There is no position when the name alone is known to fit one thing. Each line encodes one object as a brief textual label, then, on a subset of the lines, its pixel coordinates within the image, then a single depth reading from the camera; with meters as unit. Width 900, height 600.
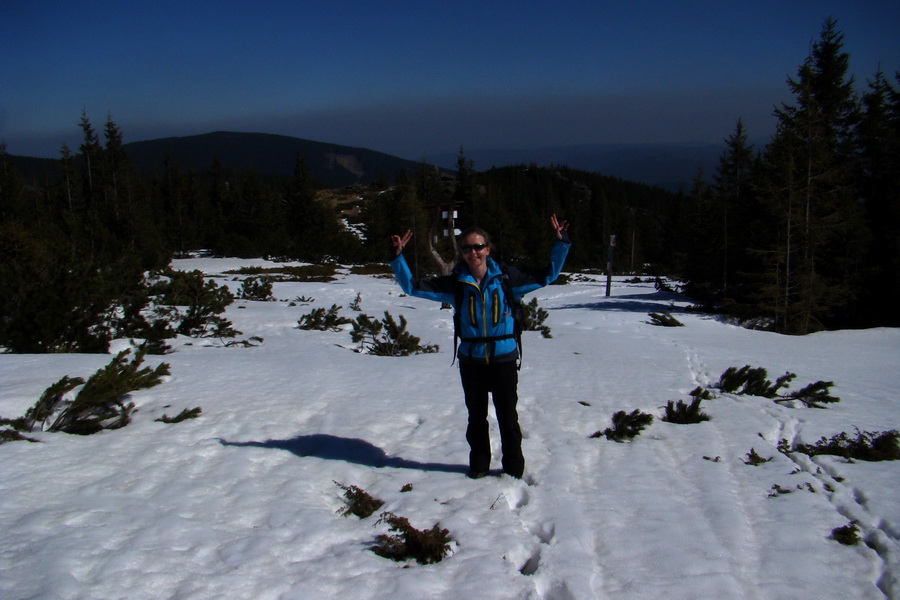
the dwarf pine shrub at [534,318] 12.54
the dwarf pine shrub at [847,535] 3.13
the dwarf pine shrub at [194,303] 10.25
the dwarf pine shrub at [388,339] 9.73
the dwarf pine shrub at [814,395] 6.39
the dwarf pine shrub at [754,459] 4.44
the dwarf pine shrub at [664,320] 14.70
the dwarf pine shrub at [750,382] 6.80
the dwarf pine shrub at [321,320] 11.96
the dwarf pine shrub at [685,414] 5.64
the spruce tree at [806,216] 15.77
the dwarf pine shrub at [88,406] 4.34
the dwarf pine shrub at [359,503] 3.46
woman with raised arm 3.71
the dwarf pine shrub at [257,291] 16.03
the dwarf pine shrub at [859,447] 4.45
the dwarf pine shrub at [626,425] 5.18
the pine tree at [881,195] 18.19
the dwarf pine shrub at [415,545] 2.94
